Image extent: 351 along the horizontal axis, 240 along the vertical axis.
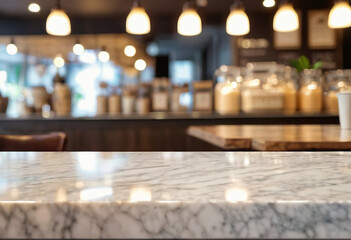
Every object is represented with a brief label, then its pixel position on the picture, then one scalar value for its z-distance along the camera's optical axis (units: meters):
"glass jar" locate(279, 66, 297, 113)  3.59
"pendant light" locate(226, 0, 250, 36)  2.63
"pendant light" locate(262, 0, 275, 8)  2.82
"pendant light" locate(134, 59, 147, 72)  6.06
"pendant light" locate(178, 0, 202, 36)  2.63
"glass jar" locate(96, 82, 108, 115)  3.90
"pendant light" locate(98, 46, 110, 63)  4.33
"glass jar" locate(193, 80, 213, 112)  3.73
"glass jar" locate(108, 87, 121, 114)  3.91
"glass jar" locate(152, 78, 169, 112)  3.81
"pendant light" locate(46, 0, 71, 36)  2.65
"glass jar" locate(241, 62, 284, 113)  3.46
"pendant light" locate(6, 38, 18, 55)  4.18
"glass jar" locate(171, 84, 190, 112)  3.78
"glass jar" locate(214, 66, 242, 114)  3.35
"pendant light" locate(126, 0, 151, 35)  2.57
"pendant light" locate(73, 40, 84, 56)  4.10
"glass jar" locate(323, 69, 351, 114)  3.46
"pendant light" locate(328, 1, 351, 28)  2.56
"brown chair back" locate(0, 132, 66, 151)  1.43
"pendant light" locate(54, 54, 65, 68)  5.14
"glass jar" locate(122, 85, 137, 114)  3.88
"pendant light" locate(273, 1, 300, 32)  2.63
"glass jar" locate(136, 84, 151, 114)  3.82
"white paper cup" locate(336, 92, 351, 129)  1.49
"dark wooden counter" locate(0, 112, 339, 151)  3.20
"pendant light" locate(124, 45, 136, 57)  4.73
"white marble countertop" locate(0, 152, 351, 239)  0.38
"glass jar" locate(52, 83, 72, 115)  3.89
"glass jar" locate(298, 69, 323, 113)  3.44
